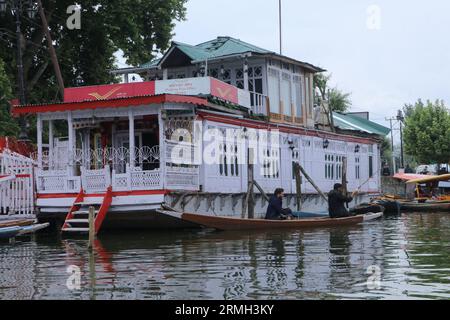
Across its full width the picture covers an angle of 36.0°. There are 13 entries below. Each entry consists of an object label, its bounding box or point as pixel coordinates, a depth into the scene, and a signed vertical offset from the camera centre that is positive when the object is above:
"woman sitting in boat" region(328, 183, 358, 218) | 21.03 -0.68
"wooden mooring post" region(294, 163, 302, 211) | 24.52 +0.10
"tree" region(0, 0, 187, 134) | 31.47 +7.14
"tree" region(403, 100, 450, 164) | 48.41 +3.43
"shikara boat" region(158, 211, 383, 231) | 18.89 -1.06
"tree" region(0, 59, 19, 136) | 26.88 +3.25
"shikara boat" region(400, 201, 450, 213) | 32.47 -1.14
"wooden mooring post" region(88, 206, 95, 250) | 15.24 -0.88
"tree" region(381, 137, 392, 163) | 72.00 +3.63
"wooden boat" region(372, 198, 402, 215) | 31.78 -1.07
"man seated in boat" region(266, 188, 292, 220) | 19.92 -0.66
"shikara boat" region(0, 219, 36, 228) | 17.92 -0.84
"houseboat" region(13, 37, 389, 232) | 19.61 +1.58
